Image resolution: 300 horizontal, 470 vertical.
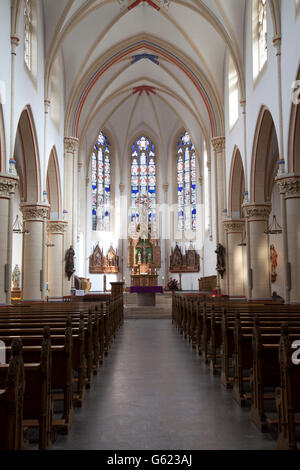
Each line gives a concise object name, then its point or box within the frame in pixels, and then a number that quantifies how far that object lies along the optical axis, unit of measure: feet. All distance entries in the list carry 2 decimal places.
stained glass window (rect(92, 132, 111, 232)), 115.03
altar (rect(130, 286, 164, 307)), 75.41
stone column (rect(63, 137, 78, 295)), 80.33
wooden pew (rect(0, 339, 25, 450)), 9.33
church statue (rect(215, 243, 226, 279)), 76.22
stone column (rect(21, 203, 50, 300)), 59.62
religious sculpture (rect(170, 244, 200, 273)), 111.75
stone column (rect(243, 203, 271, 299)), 59.82
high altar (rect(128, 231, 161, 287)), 110.85
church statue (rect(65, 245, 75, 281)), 76.54
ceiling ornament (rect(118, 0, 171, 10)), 73.15
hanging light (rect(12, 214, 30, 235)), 55.75
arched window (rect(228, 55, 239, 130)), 72.43
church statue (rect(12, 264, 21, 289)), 86.22
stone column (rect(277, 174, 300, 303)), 44.04
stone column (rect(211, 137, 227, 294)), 79.85
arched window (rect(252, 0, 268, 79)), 55.25
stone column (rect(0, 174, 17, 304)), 44.19
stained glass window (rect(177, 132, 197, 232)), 115.75
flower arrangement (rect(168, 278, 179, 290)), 102.58
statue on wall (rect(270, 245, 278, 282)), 86.48
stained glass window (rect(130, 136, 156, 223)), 121.70
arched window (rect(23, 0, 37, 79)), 55.72
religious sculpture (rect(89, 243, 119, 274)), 110.32
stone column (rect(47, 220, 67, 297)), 74.79
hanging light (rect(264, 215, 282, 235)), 50.84
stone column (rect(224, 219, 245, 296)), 74.08
